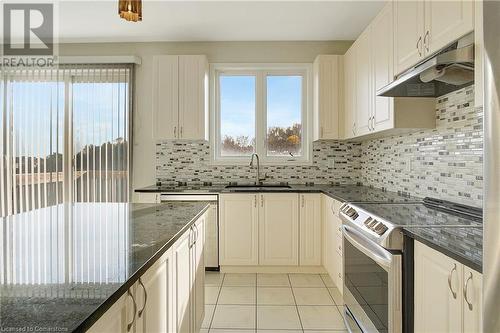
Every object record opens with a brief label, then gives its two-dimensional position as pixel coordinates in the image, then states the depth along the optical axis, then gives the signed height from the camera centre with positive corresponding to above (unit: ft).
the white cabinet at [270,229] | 11.35 -2.22
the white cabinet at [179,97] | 12.22 +2.59
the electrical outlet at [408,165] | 9.08 +0.00
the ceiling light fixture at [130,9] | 5.33 +2.59
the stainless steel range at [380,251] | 5.06 -1.54
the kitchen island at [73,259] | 2.16 -0.93
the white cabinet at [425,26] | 5.20 +2.55
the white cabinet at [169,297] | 2.96 -1.58
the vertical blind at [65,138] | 13.05 +1.14
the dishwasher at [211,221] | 11.37 -1.93
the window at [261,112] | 13.60 +2.23
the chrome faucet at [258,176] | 13.11 -0.43
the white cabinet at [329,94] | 12.08 +2.64
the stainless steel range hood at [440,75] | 4.74 +1.60
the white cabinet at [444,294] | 3.54 -1.59
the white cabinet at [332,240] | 9.49 -2.35
